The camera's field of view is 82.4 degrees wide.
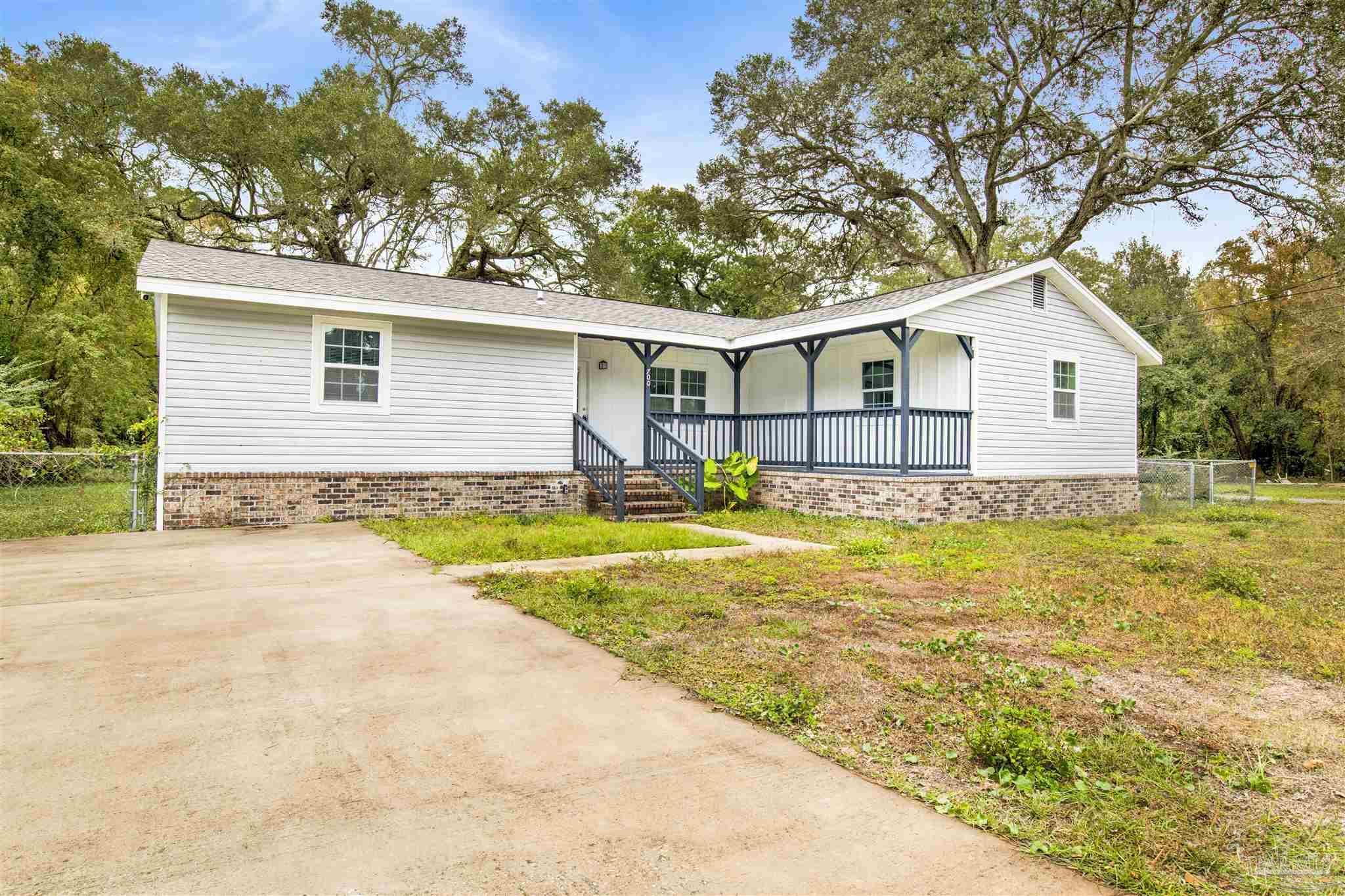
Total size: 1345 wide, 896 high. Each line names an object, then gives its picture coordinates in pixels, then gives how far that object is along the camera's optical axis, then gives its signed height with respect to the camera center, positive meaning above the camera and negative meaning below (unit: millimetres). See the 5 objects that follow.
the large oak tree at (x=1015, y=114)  20141 +10100
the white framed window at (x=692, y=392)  15508 +1314
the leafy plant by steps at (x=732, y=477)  13344 -364
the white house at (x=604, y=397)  10453 +987
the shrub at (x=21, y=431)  12422 +349
